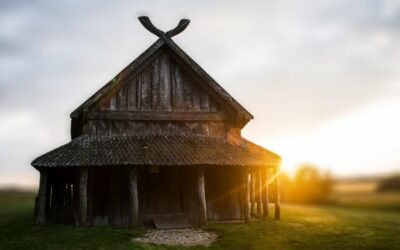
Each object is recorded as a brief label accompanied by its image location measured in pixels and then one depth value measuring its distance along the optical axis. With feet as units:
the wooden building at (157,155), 63.00
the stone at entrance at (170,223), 62.64
